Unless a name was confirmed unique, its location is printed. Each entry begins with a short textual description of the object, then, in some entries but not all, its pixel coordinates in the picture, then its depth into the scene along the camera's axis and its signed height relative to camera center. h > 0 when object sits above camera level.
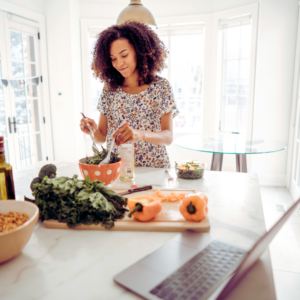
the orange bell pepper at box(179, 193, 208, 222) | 0.85 -0.31
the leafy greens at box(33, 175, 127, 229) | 0.84 -0.30
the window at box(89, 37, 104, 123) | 4.69 +0.19
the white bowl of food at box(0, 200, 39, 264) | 0.64 -0.30
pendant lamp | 1.97 +0.63
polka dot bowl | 1.16 -0.28
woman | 1.58 +0.11
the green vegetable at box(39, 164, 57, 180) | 1.04 -0.25
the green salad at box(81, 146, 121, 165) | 1.22 -0.24
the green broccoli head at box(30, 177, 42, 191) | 1.03 -0.28
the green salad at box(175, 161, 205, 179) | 1.34 -0.32
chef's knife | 1.11 -0.35
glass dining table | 2.22 -0.35
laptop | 0.56 -0.37
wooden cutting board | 0.83 -0.36
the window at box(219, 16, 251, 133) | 3.95 +0.47
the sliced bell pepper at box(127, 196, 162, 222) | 0.85 -0.32
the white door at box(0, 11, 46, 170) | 3.60 +0.16
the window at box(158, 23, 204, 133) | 4.41 +0.55
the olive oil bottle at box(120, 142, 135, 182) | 1.30 -0.27
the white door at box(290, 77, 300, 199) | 3.27 -0.72
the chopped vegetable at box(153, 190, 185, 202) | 1.02 -0.34
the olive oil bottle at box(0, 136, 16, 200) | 0.90 -0.25
